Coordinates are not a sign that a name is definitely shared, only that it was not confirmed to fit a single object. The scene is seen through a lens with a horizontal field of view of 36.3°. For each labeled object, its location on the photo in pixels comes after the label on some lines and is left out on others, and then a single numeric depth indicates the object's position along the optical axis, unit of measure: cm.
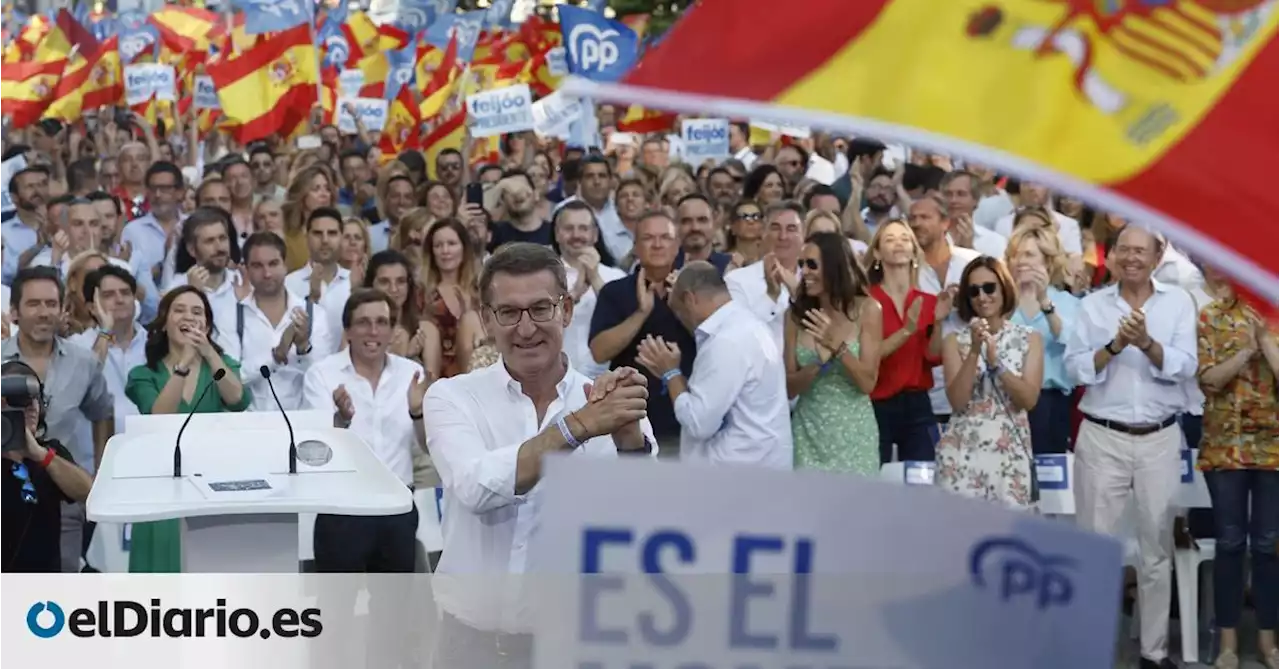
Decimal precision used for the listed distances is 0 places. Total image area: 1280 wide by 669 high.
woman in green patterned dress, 837
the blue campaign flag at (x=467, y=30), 2303
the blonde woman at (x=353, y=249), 1092
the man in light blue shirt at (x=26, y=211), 1289
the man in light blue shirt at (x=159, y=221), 1275
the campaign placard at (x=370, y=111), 2133
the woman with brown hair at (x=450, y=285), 937
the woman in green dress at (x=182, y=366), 807
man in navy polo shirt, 862
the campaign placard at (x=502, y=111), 1711
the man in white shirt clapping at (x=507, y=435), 412
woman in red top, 915
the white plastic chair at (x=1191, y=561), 882
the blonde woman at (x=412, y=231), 1129
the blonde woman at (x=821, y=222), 1008
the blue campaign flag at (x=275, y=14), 1992
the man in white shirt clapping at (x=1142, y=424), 856
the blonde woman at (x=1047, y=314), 958
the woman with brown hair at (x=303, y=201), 1259
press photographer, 668
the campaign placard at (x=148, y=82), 1898
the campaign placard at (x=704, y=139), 1730
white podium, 542
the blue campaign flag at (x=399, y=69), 2305
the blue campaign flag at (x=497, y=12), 2548
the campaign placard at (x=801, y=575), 263
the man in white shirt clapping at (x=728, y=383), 771
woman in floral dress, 848
